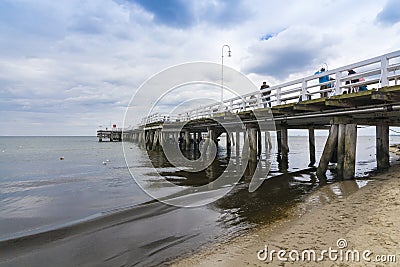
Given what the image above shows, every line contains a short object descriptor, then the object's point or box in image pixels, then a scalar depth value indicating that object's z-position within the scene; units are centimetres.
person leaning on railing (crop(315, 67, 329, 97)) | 959
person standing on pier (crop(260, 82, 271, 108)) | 1383
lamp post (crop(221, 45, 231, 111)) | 1058
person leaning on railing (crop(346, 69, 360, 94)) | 889
